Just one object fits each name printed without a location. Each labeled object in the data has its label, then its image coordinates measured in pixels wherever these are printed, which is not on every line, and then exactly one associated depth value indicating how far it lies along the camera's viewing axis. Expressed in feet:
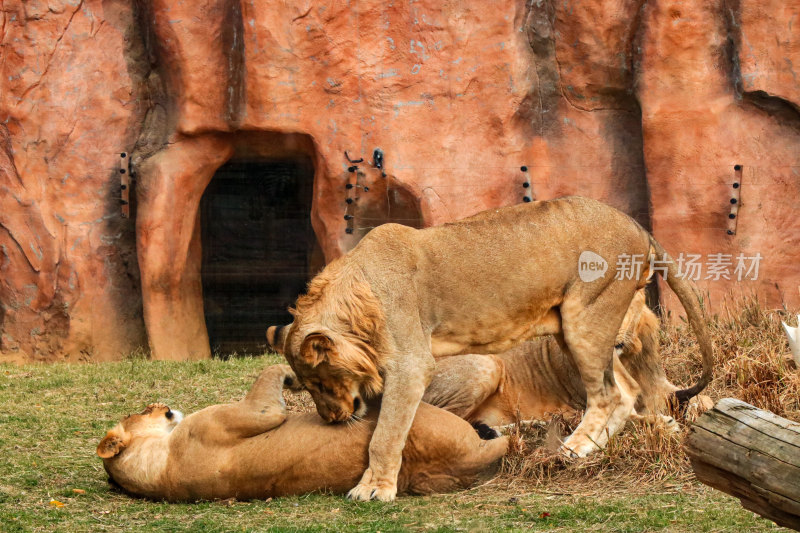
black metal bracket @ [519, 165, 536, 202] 77.10
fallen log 23.30
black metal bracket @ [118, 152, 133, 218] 78.23
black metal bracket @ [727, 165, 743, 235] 73.20
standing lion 36.04
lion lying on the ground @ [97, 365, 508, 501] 34.76
